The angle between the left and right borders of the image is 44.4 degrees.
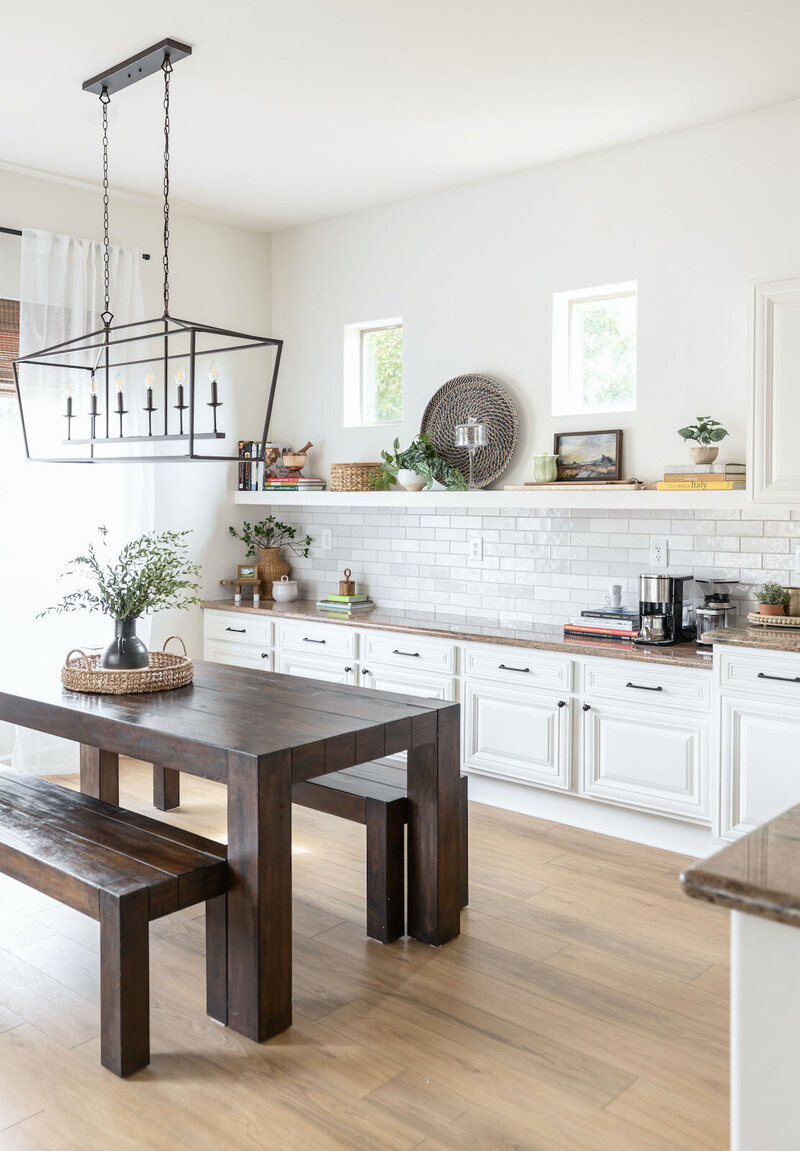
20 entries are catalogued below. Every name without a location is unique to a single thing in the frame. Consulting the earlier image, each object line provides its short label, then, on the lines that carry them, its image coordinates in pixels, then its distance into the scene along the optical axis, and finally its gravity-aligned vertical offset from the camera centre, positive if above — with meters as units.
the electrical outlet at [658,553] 4.45 -0.07
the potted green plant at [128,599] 3.46 -0.22
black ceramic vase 3.46 -0.41
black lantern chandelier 3.72 +0.85
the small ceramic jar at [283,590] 5.73 -0.31
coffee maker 4.16 -0.31
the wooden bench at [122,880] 2.43 -0.89
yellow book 3.95 +0.22
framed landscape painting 4.50 +0.39
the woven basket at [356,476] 5.32 +0.33
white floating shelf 4.02 +0.18
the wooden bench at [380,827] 3.17 -0.94
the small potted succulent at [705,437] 4.08 +0.43
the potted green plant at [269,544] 5.92 -0.04
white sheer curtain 4.79 +0.24
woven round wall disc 4.88 +0.61
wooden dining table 2.59 -0.63
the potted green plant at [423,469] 4.97 +0.36
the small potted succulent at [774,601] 3.85 -0.25
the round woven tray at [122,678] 3.37 -0.49
